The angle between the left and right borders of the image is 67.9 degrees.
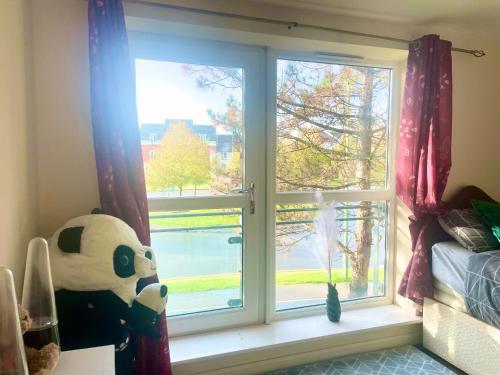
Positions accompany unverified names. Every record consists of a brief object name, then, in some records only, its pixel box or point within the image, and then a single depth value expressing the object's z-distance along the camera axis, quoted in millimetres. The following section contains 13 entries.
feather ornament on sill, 2359
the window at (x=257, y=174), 2143
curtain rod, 1848
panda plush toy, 1376
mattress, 2080
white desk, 1003
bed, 1960
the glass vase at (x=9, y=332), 754
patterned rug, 2114
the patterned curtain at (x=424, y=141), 2311
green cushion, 2193
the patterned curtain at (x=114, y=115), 1663
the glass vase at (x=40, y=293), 1060
